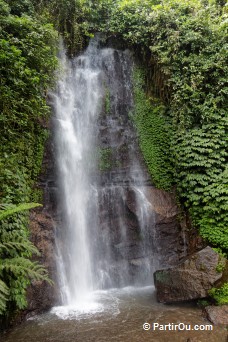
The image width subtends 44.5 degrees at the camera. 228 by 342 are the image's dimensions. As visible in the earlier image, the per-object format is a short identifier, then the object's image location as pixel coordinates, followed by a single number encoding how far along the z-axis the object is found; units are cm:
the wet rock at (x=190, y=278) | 634
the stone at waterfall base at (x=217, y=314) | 548
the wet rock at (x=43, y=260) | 627
